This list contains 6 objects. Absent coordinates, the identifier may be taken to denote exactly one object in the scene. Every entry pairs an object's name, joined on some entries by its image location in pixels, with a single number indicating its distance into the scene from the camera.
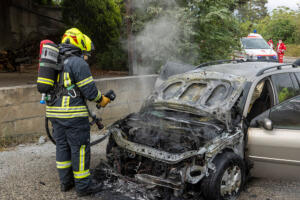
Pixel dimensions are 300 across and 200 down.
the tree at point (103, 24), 10.53
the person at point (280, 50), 16.93
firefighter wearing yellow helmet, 3.71
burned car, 3.44
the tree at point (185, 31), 7.53
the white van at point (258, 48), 13.13
